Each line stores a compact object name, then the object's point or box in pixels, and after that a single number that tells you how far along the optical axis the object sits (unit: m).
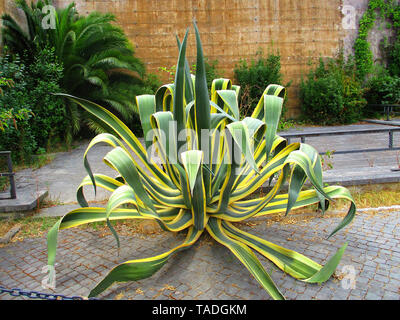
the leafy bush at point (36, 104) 5.29
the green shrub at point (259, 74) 9.56
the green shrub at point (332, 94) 9.81
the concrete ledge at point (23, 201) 3.38
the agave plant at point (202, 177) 2.12
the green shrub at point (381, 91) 10.24
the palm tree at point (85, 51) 7.32
